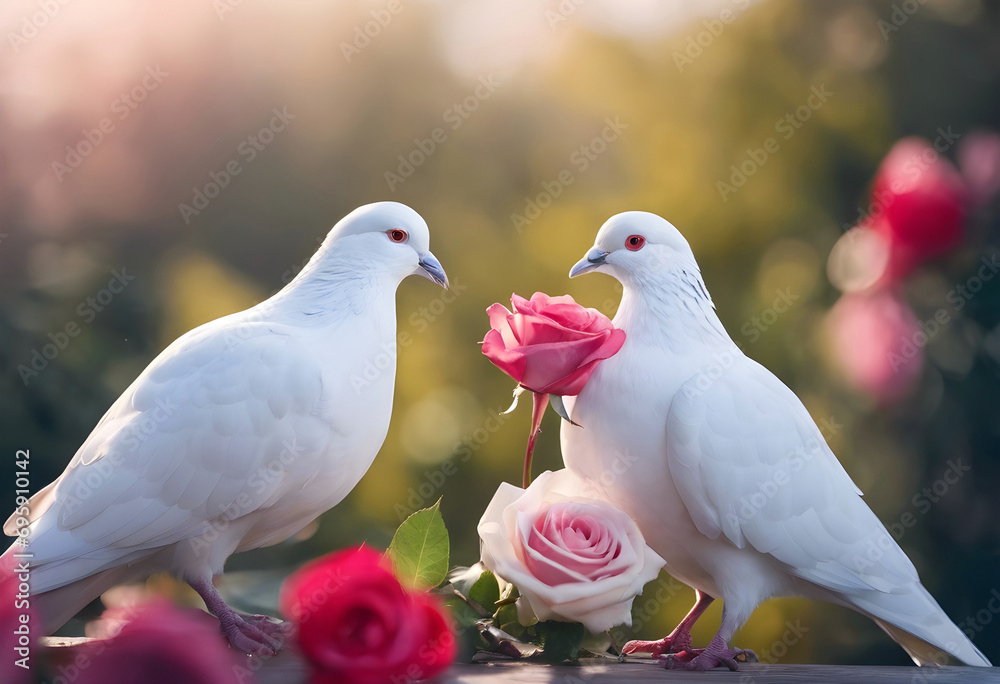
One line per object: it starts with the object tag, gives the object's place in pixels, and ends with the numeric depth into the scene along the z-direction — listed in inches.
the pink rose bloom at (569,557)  50.5
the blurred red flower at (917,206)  59.3
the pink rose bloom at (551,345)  51.1
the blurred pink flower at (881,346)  59.6
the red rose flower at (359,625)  49.1
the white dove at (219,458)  51.1
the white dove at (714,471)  51.7
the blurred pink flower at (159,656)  47.9
